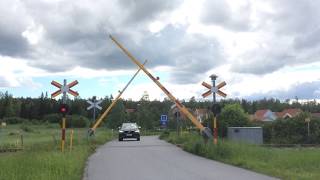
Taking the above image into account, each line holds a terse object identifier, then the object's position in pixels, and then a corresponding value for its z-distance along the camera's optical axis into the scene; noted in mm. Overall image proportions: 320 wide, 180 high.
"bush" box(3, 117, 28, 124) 97827
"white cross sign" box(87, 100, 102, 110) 28081
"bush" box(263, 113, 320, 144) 29843
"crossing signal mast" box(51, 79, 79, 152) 16503
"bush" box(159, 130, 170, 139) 37126
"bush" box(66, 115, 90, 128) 80585
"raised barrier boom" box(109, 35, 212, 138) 24815
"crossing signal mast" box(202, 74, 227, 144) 17959
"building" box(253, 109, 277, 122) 96539
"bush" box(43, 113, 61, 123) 98578
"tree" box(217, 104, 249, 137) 34193
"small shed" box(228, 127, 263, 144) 25204
